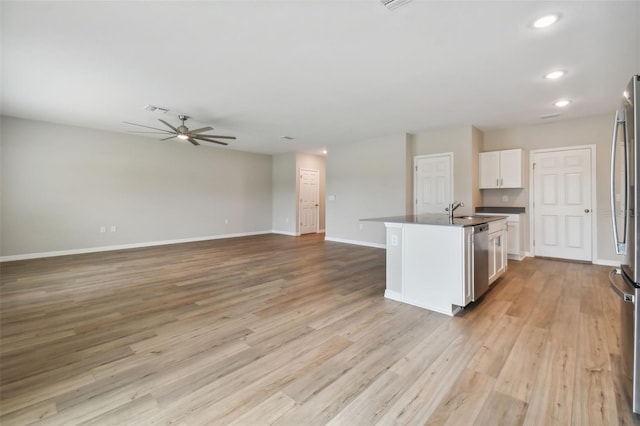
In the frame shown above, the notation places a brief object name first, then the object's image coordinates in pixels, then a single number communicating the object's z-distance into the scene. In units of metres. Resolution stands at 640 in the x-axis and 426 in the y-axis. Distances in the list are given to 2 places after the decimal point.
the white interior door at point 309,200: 9.11
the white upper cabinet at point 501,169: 5.44
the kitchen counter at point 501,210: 5.46
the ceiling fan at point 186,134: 4.88
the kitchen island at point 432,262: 2.80
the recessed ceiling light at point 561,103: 4.15
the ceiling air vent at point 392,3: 2.09
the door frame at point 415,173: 6.11
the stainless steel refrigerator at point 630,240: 1.48
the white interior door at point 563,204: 5.02
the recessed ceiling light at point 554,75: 3.26
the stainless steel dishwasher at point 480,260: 2.99
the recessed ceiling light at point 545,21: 2.28
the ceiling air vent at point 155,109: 4.52
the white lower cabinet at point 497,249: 3.56
